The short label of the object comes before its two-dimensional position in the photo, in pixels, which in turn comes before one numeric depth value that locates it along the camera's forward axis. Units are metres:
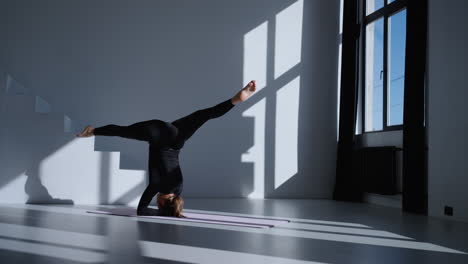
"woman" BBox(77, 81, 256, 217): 4.18
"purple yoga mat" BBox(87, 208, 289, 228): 3.69
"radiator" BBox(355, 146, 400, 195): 5.14
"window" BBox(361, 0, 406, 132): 5.45
